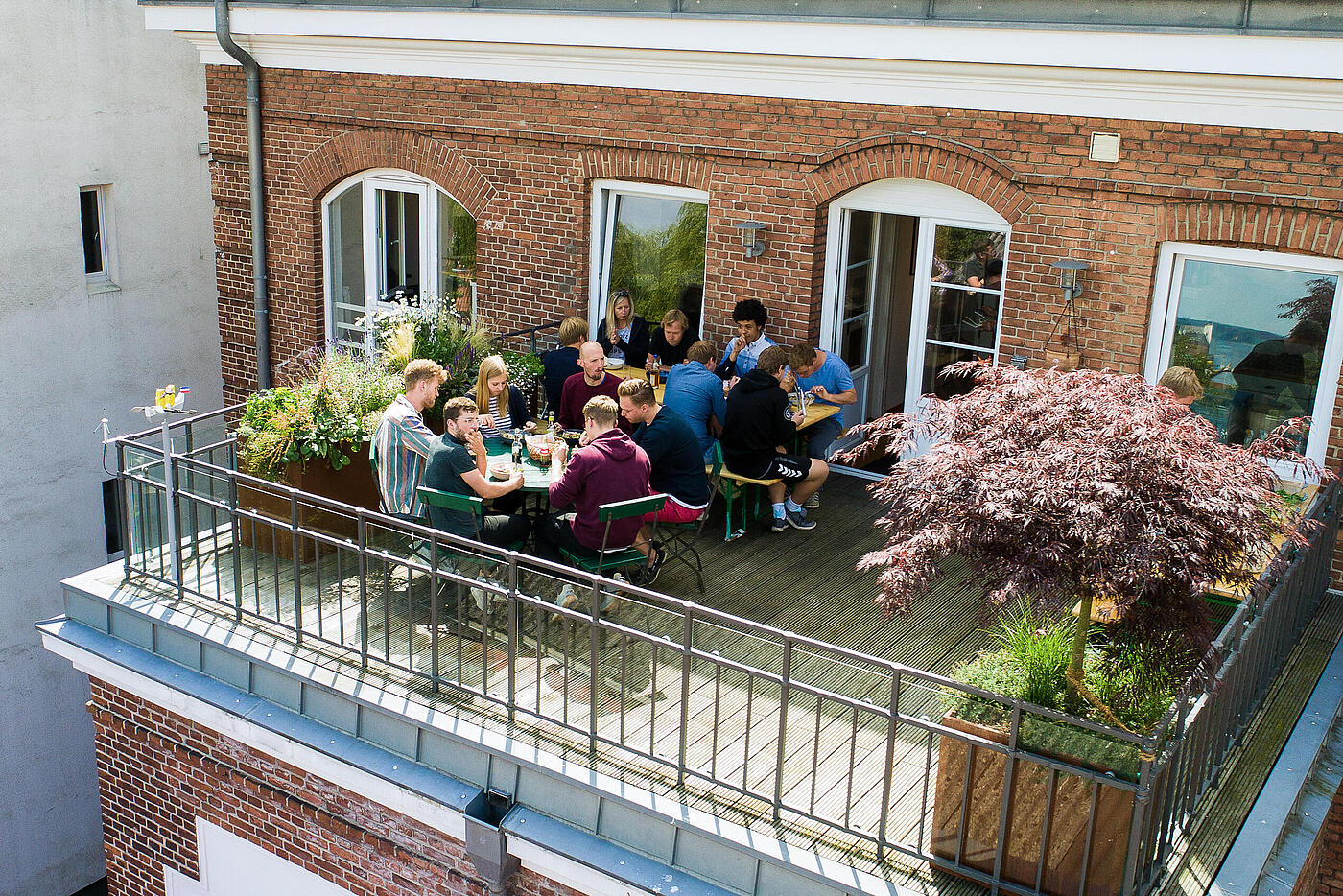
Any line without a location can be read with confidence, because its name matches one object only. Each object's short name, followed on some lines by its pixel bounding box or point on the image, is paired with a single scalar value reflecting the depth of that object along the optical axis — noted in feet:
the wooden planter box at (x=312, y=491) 26.45
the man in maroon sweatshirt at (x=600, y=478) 22.88
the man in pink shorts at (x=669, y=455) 25.04
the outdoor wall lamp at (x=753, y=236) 33.14
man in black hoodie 27.89
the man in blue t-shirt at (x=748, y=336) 32.35
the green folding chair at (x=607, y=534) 22.45
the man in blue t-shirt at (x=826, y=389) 31.50
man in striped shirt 23.73
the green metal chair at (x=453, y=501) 22.80
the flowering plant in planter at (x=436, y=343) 31.65
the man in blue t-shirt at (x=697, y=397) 29.14
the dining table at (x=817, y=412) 30.53
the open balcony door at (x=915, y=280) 31.81
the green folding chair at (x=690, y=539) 26.81
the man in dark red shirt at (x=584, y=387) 29.14
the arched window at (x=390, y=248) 40.11
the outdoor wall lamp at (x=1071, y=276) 28.89
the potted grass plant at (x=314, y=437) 26.89
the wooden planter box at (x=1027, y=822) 16.07
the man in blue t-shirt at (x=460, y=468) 23.00
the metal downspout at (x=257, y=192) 39.55
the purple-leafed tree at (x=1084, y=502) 15.38
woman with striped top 27.37
